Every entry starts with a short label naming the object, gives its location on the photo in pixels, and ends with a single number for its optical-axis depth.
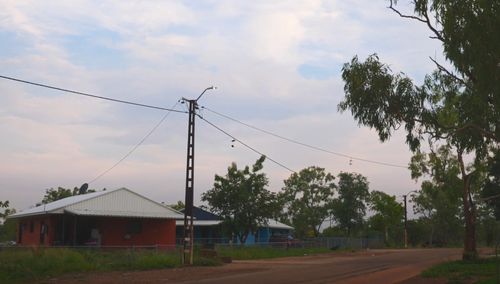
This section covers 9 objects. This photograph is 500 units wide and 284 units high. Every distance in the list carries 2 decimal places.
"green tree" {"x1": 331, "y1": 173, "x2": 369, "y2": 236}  75.00
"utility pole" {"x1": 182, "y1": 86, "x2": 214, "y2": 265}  32.91
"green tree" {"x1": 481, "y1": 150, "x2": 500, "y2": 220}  47.06
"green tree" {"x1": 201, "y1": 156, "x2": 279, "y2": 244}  49.22
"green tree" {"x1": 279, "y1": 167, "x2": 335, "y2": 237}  82.62
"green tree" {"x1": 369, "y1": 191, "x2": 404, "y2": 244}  88.19
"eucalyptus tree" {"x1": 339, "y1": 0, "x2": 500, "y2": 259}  15.74
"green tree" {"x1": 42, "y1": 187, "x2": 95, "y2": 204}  75.36
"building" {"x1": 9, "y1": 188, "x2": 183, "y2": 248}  44.51
